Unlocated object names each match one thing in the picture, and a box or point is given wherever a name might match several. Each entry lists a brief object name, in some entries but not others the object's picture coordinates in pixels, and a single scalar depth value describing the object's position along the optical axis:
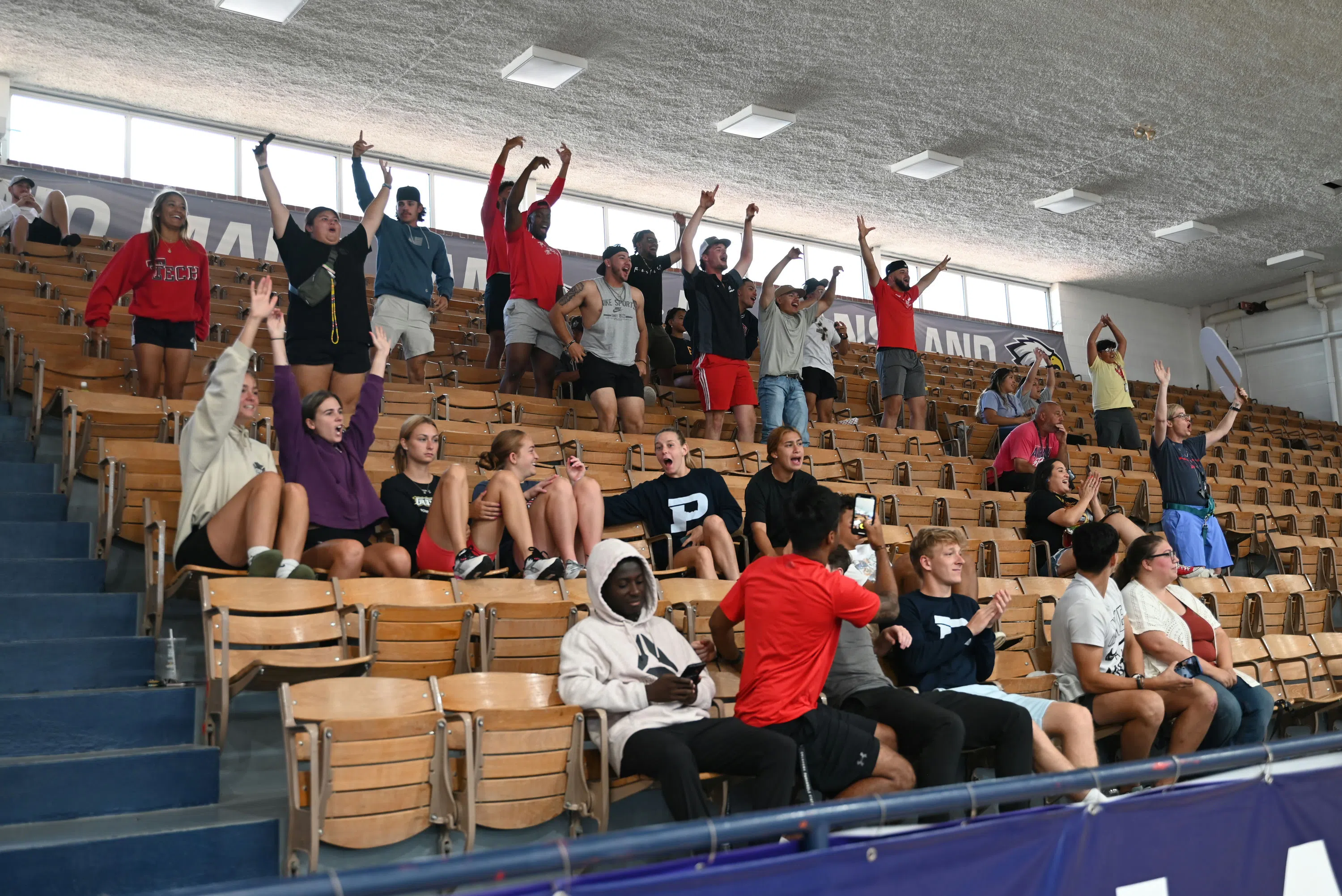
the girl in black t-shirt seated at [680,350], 10.05
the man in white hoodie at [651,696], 3.57
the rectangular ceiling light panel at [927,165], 12.16
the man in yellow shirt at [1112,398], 10.79
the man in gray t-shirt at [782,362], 8.56
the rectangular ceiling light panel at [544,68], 9.69
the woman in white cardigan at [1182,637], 5.14
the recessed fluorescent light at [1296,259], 16.25
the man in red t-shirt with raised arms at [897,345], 9.99
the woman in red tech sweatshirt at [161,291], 6.30
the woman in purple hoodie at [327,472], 4.98
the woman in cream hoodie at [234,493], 4.49
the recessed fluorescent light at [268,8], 8.78
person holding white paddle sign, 8.02
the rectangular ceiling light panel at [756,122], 10.95
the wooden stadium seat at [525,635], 4.41
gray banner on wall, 10.46
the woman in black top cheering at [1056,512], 7.20
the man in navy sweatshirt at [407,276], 7.89
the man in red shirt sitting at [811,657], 3.79
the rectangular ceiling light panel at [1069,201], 13.44
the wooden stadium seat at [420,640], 4.20
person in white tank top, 7.79
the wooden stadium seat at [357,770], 3.24
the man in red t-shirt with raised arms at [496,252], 8.77
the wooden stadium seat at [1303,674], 6.11
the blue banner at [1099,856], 1.67
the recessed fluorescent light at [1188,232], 14.70
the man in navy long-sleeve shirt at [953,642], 4.36
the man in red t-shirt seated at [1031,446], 8.93
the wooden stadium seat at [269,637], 3.75
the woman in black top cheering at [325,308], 6.30
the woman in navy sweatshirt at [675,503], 6.05
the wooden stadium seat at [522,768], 3.54
